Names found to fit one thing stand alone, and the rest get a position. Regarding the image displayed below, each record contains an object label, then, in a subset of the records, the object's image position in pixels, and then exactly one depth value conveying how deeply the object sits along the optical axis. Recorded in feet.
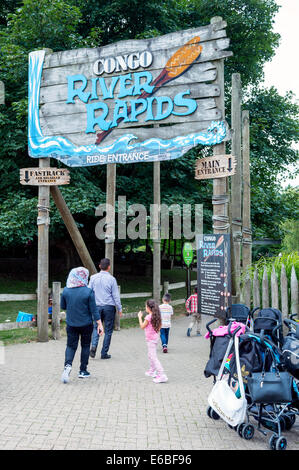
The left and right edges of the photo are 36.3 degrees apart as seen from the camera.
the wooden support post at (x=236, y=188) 31.71
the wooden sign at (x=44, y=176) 34.14
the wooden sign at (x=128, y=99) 28.68
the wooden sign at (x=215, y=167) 26.94
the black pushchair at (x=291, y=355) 15.71
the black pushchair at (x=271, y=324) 18.07
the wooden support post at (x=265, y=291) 25.53
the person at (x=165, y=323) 31.89
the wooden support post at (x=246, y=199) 34.09
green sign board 58.34
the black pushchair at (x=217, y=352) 17.33
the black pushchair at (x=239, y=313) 23.07
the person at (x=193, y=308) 40.73
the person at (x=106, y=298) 28.32
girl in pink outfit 23.91
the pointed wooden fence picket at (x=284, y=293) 24.39
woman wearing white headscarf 22.66
